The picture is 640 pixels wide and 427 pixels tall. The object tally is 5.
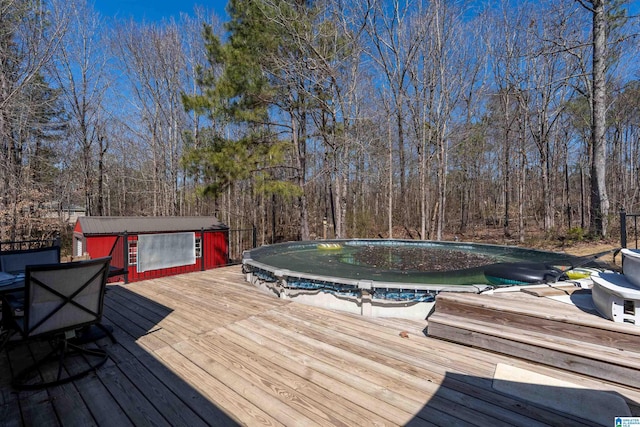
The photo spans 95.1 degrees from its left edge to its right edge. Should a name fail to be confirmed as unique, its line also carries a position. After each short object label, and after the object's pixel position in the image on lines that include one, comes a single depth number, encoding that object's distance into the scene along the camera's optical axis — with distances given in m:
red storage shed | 5.63
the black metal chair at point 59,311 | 2.03
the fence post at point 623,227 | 4.38
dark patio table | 2.23
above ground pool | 3.31
